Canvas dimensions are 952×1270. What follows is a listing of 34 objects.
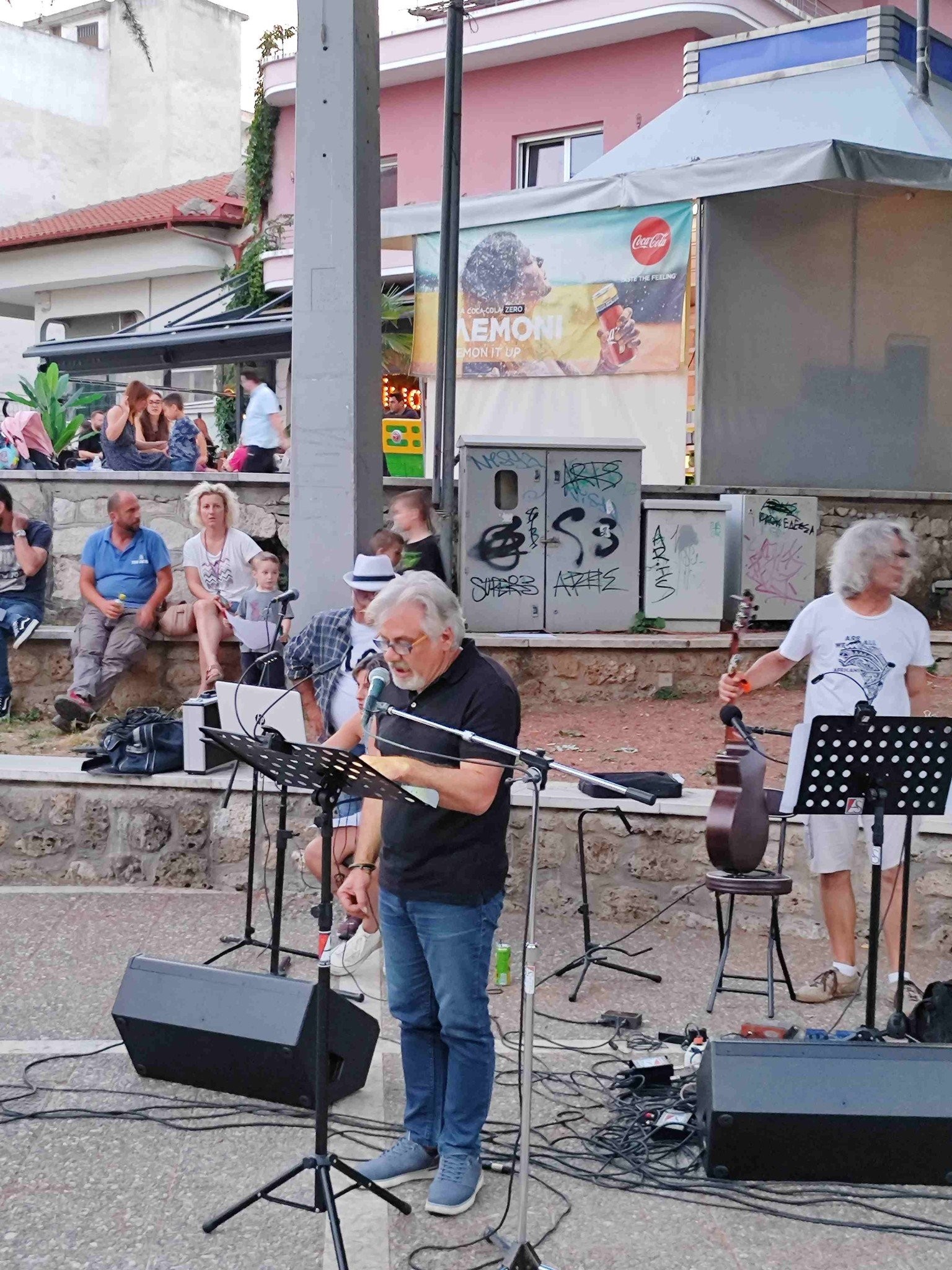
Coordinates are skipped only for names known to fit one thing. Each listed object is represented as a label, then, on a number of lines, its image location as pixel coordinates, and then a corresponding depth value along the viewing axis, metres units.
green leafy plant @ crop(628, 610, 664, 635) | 9.76
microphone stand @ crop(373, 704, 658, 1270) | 3.36
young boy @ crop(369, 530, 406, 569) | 6.74
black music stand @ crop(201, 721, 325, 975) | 3.78
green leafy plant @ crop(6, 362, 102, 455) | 12.21
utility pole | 9.88
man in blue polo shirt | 8.88
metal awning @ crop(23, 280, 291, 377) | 14.33
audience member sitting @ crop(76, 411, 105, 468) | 13.84
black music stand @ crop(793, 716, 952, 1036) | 4.54
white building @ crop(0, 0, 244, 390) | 26.62
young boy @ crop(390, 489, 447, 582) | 8.28
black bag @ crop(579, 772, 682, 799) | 6.36
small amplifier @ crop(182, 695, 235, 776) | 7.07
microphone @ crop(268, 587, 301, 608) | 6.72
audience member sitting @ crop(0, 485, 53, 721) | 9.22
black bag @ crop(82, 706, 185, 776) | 7.24
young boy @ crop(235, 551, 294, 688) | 8.40
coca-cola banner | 11.62
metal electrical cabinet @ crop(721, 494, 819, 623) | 10.20
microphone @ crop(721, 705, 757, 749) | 5.34
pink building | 19.06
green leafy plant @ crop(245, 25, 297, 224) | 21.20
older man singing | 3.78
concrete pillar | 6.92
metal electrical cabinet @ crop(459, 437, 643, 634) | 9.50
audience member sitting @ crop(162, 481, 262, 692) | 8.90
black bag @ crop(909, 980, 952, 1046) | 4.82
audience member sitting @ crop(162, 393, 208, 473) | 11.08
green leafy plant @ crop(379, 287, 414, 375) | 17.38
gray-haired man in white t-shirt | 5.41
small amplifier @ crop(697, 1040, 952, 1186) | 3.95
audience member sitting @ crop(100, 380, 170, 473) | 10.23
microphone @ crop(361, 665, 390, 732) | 3.60
